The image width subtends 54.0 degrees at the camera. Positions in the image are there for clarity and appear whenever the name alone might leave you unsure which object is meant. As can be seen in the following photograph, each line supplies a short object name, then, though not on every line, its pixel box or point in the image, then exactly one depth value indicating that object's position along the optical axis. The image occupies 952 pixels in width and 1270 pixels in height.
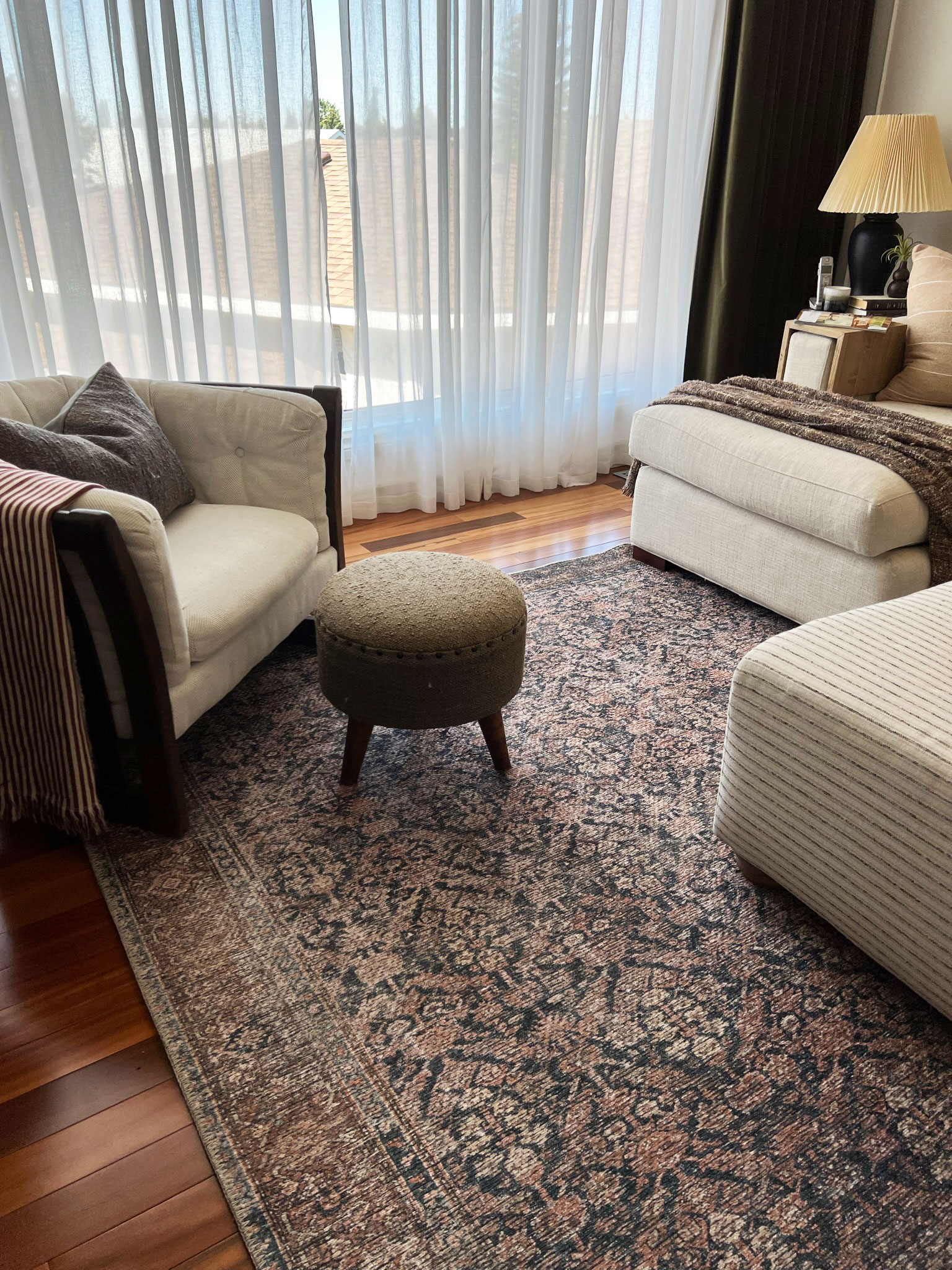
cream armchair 1.52
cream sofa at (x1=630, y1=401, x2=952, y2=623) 2.22
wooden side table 2.96
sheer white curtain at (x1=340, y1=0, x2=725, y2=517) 2.89
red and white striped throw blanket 1.45
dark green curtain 3.50
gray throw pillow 1.77
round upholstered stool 1.68
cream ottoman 1.30
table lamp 3.27
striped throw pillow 2.87
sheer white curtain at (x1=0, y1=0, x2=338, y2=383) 2.35
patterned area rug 1.13
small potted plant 3.36
